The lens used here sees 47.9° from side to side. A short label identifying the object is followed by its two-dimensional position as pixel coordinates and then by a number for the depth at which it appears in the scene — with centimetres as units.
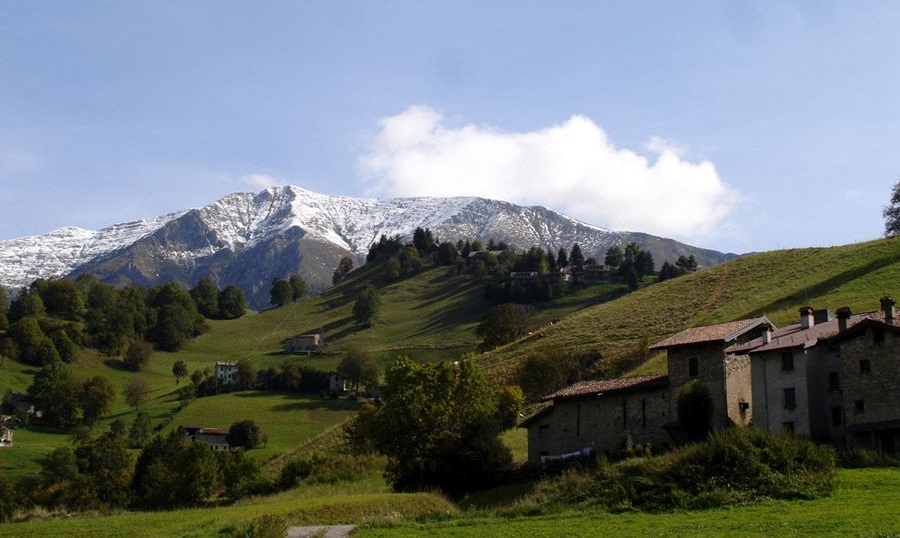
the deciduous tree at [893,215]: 14050
